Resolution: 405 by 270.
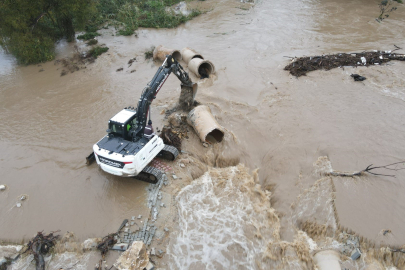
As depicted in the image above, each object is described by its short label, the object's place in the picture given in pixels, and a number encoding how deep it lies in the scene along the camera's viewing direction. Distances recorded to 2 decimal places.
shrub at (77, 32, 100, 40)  16.16
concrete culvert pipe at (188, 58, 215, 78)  11.90
